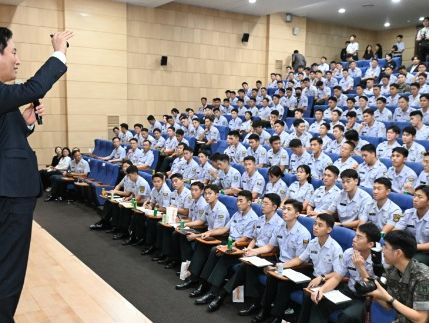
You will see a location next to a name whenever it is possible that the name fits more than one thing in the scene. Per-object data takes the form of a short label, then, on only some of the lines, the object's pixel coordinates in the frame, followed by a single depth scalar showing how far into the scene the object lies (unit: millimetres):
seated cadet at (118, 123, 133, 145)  9832
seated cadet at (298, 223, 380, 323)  2834
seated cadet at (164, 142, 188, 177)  7159
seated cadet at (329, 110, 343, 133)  7488
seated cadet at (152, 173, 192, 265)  4812
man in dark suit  1406
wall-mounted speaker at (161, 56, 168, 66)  11594
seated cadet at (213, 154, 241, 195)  6125
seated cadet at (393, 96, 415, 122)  7234
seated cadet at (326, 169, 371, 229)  4219
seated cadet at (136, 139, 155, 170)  8273
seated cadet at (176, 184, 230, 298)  4097
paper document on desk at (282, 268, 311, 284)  3091
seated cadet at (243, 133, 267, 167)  6809
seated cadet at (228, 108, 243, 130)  9633
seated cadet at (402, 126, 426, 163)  5570
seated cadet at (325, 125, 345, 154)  6551
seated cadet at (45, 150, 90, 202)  7980
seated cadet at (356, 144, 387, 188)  5047
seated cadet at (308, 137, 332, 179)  5887
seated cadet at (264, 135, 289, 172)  6453
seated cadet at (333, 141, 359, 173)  5414
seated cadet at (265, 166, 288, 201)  5312
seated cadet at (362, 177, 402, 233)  3911
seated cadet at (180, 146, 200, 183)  6891
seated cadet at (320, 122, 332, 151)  6863
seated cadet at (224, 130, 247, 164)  7207
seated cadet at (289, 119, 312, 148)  7266
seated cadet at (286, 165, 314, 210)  5000
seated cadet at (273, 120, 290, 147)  7586
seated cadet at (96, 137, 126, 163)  8902
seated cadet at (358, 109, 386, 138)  6879
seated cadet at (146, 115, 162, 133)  10508
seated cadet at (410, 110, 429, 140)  6234
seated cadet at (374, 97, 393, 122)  7488
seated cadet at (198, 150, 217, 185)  6527
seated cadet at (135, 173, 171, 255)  5199
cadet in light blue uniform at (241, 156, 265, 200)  5634
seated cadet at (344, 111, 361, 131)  7141
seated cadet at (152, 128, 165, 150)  9266
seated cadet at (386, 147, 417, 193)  4824
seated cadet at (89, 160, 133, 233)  6050
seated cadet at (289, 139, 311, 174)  6141
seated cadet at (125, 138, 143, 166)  8391
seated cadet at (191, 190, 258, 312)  3840
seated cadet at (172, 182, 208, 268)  4434
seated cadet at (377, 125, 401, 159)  5816
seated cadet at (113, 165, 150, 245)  5734
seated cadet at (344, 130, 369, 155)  6180
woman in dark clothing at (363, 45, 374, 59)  13131
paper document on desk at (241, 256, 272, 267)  3363
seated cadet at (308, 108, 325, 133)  7998
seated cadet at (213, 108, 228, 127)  9932
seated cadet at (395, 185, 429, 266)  3451
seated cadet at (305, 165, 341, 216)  4622
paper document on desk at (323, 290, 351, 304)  2787
